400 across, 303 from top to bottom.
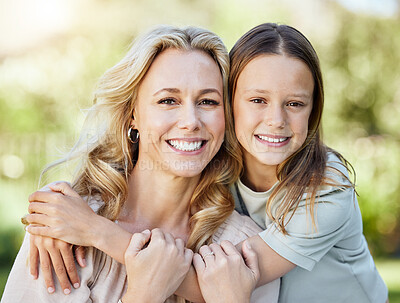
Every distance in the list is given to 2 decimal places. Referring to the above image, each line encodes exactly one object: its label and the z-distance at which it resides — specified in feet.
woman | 8.05
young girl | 9.00
